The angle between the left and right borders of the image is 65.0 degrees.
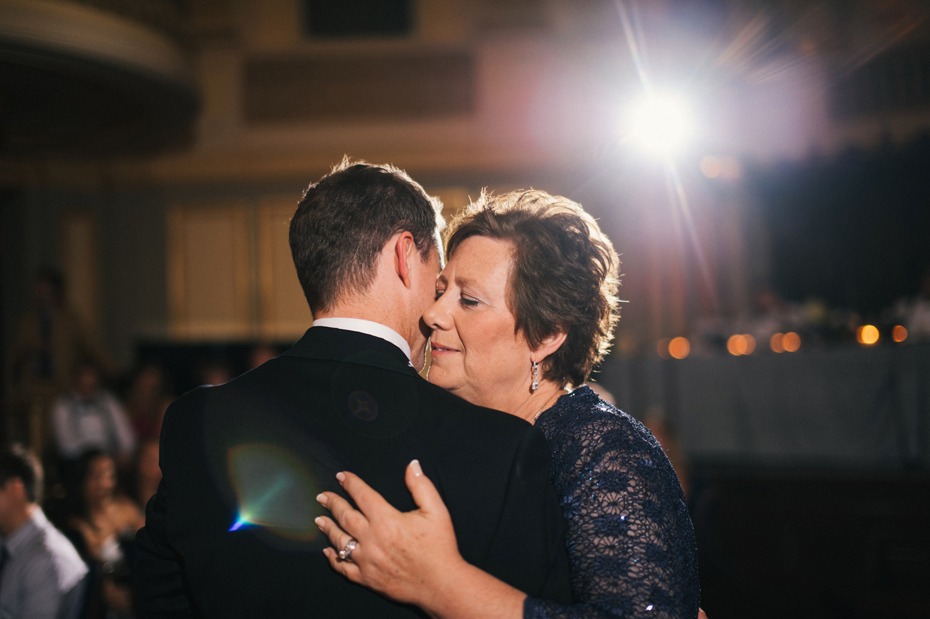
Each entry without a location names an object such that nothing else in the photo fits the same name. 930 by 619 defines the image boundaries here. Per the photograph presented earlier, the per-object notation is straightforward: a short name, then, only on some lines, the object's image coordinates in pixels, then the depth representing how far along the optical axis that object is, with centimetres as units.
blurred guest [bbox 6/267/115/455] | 609
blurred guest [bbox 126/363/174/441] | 583
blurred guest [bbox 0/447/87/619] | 258
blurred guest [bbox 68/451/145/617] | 368
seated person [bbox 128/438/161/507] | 400
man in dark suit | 113
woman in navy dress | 109
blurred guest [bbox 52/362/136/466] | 523
